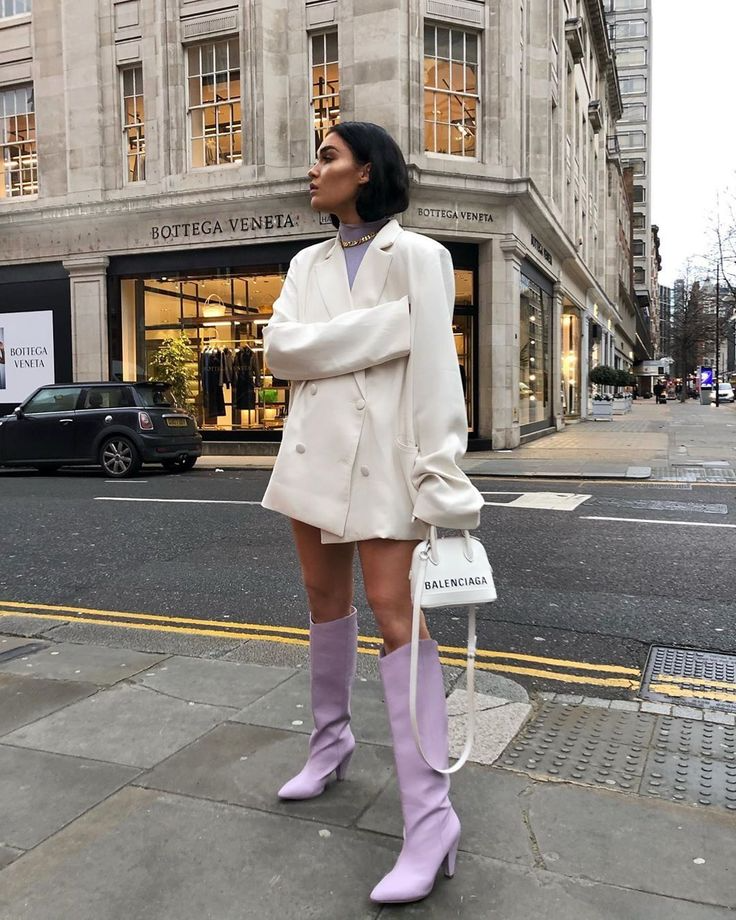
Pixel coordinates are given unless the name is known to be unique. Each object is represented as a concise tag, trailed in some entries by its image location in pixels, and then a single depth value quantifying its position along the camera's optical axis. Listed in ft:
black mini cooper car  45.09
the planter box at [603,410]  102.73
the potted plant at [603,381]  102.99
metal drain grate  11.82
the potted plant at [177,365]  62.39
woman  6.98
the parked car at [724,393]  187.95
